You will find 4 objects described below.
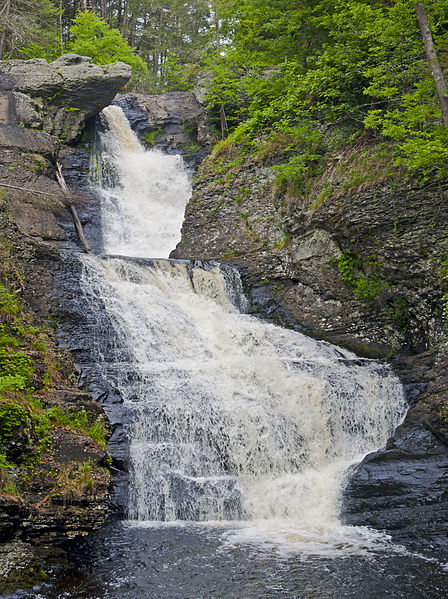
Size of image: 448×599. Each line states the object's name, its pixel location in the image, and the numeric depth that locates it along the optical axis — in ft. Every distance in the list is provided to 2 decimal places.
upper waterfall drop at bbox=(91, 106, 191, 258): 61.05
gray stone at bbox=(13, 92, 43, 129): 63.05
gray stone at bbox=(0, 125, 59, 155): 57.06
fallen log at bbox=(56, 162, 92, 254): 54.39
